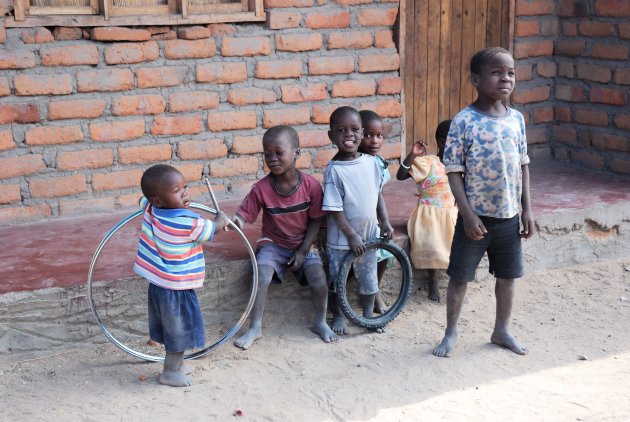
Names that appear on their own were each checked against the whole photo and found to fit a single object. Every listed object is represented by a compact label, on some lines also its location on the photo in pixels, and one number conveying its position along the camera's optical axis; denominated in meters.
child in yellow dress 4.88
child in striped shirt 3.82
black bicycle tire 4.56
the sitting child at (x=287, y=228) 4.46
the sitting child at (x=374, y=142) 4.70
